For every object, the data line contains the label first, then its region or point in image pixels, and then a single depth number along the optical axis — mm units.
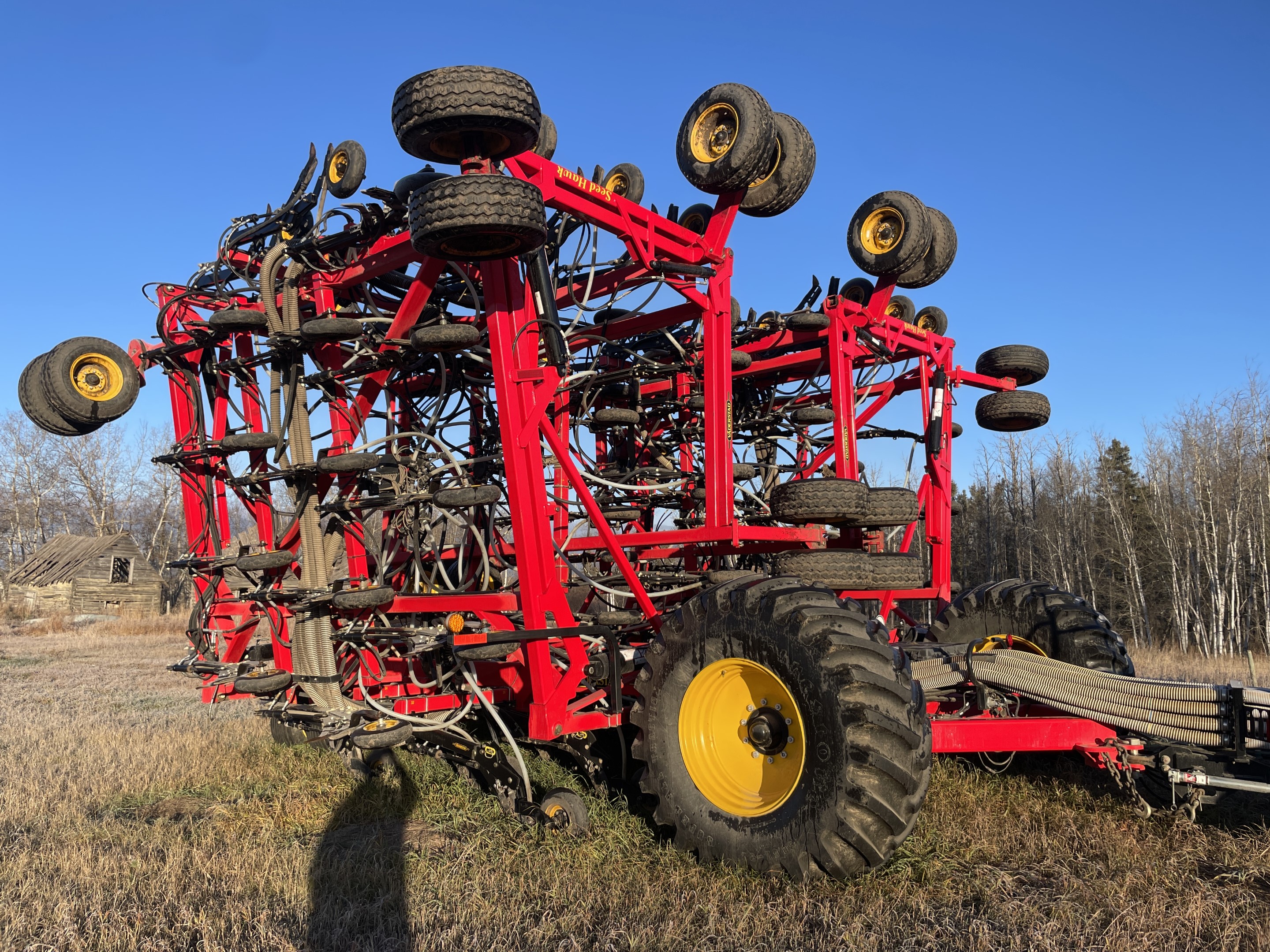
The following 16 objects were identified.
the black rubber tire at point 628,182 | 8391
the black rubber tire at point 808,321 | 8320
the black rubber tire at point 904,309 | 10992
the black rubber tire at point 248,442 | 6047
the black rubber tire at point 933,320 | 11422
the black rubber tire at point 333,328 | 5863
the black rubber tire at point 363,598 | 5730
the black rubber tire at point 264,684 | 5734
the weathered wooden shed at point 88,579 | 34281
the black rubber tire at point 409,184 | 6059
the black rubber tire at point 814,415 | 8594
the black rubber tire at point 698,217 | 8391
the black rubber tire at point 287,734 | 7906
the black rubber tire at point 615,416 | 7715
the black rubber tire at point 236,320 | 6164
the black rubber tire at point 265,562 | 5863
